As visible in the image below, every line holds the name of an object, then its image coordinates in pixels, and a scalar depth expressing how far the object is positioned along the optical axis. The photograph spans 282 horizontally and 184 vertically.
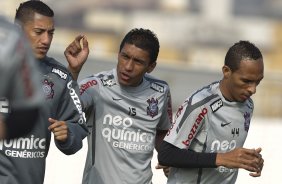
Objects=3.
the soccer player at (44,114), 10.73
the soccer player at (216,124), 11.12
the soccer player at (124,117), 12.10
